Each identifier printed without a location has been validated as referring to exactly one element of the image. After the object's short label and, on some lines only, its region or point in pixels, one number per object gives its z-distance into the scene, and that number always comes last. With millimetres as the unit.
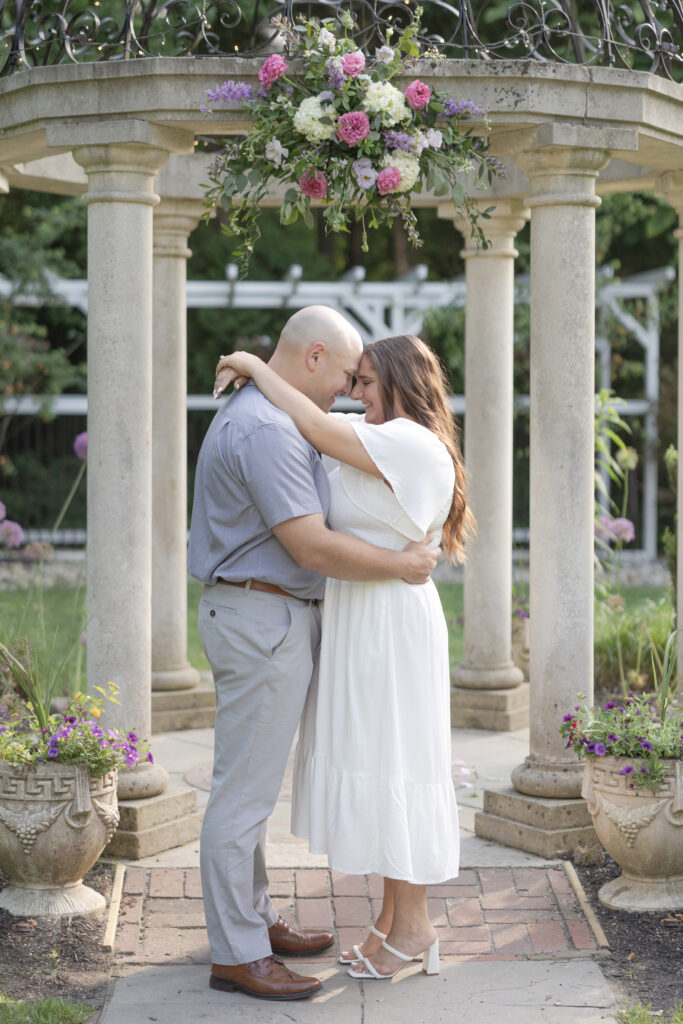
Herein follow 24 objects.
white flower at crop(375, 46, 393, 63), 4734
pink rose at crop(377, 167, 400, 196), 4543
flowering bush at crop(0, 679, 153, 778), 4805
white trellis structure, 16578
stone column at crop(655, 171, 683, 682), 6180
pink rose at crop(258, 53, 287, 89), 4719
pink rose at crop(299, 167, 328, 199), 4688
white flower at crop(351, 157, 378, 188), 4551
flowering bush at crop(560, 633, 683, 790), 4852
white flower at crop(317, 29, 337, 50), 4711
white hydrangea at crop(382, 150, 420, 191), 4578
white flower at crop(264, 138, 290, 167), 4719
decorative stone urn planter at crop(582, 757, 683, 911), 4840
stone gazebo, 5258
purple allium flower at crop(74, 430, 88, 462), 7711
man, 4094
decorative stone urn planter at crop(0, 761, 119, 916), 4750
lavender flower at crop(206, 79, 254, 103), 4887
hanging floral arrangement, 4586
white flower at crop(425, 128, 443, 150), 4730
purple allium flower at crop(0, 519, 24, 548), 7320
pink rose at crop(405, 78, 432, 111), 4668
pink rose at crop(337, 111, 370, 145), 4504
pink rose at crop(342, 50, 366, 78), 4590
